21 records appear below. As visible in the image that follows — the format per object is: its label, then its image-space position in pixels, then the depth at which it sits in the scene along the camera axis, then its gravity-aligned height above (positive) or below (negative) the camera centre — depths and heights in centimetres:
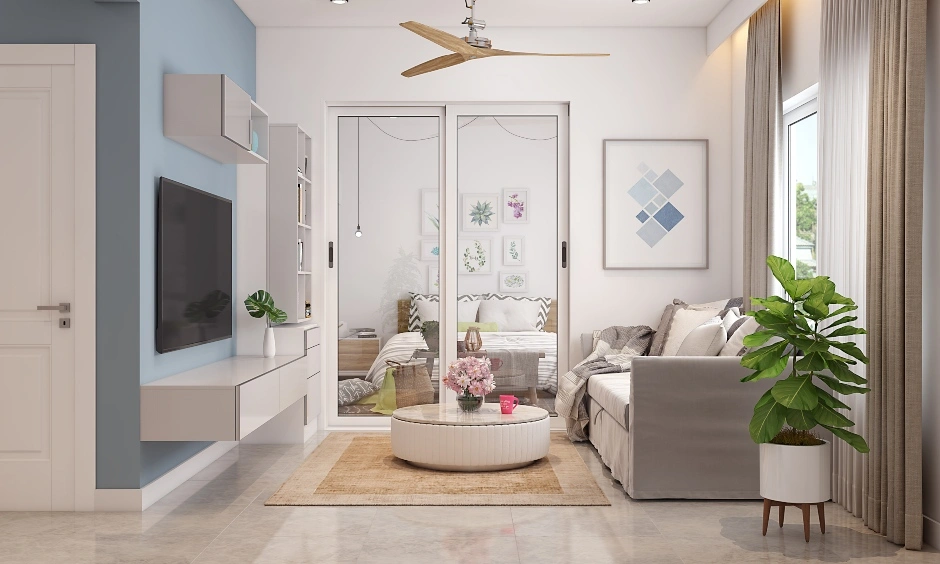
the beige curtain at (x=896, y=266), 322 +3
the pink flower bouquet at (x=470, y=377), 462 -57
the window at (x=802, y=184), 472 +53
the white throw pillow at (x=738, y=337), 446 -34
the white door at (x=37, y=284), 375 -5
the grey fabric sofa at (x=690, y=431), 393 -74
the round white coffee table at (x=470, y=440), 445 -90
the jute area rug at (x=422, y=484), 397 -107
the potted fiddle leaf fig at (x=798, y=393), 326 -46
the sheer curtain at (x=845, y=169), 370 +49
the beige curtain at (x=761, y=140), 492 +82
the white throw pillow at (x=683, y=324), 522 -31
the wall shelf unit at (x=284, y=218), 549 +37
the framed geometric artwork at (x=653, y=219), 594 +49
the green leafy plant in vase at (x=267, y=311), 508 -23
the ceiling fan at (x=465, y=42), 373 +107
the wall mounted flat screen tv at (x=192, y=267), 402 +4
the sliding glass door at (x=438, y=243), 603 +22
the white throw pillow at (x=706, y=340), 465 -37
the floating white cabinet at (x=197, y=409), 371 -61
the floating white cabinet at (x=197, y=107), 409 +82
